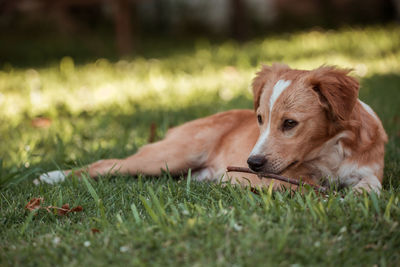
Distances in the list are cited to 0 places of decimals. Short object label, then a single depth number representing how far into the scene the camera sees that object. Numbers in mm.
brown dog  3234
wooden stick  3088
